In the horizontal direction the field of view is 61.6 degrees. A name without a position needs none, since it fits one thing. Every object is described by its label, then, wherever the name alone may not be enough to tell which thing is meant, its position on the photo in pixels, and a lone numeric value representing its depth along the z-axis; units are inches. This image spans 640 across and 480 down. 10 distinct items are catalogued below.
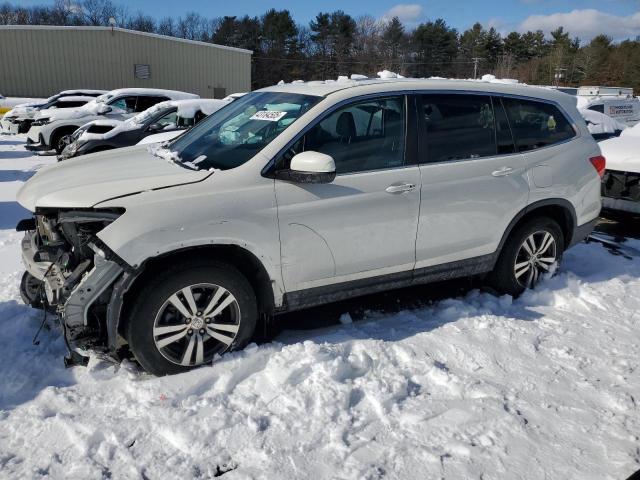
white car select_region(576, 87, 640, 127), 632.4
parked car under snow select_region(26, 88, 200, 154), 553.6
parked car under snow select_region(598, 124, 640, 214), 263.1
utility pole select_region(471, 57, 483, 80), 2444.0
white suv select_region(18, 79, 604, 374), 125.0
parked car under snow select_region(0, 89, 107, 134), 727.7
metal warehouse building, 1371.8
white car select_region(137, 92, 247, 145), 390.6
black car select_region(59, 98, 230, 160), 413.1
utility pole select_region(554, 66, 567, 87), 2278.3
